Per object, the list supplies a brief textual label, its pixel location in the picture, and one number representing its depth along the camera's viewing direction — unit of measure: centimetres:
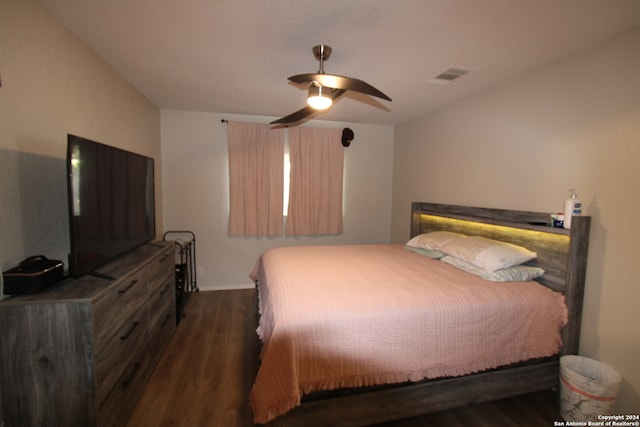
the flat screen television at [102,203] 145
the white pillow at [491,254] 214
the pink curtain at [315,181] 405
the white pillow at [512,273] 209
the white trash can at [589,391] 167
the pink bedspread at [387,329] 146
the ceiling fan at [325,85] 177
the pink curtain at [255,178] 384
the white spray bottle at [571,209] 192
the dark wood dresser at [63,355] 126
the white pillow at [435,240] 274
